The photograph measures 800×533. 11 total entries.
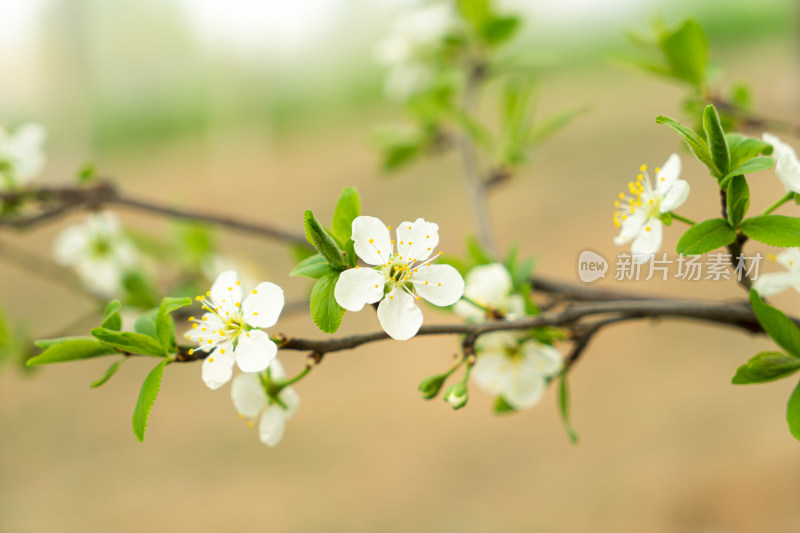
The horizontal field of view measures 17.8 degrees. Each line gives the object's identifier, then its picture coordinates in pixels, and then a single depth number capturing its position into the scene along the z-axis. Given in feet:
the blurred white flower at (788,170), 1.49
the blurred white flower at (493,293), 1.64
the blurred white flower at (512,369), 1.62
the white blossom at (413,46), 2.10
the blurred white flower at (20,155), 1.78
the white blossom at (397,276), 1.47
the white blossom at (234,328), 1.47
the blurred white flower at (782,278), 1.53
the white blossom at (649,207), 1.50
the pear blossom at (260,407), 1.54
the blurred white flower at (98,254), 2.10
